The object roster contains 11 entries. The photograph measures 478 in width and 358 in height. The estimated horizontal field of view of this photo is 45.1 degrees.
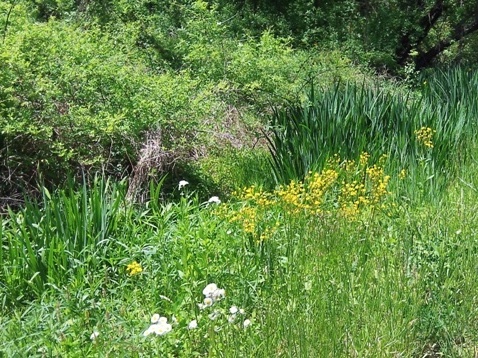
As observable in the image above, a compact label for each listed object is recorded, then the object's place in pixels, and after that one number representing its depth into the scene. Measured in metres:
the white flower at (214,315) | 2.21
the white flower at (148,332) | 2.14
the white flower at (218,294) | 2.29
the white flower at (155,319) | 2.23
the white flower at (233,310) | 2.27
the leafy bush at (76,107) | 4.22
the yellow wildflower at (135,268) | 2.49
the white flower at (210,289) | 2.29
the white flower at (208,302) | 2.20
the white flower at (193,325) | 2.22
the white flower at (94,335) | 2.18
